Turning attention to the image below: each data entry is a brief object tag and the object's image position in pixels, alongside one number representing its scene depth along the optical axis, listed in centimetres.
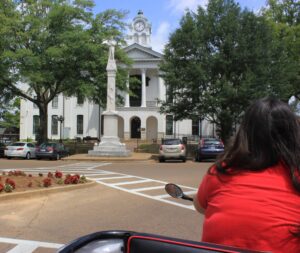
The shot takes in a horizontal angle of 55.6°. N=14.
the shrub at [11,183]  695
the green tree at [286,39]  2177
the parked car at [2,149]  2287
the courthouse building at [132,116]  3825
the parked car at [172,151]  1822
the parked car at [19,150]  2117
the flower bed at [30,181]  693
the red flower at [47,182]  736
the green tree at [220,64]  2078
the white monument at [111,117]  2061
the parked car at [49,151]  2028
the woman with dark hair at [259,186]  146
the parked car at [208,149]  1831
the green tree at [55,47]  2202
